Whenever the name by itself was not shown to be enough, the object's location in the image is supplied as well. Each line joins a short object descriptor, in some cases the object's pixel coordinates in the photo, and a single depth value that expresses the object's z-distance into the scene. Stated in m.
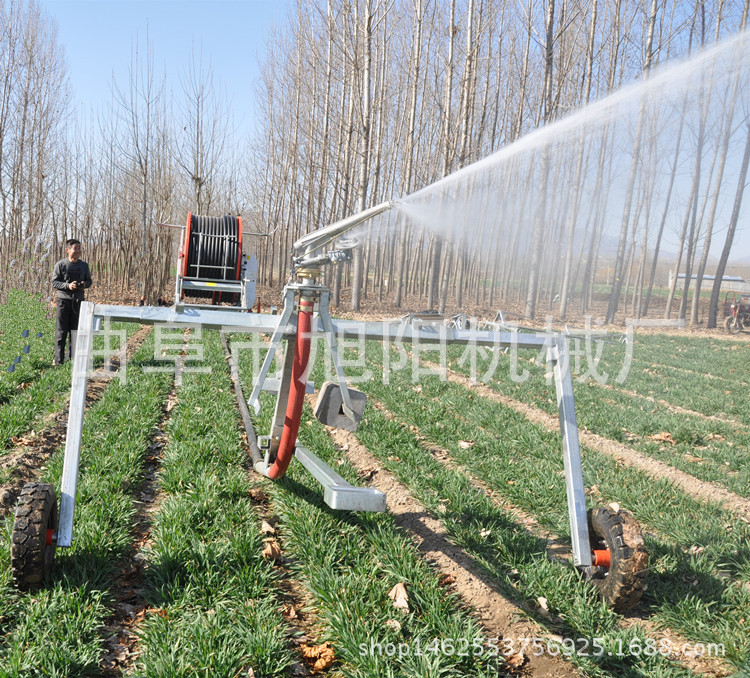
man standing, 8.63
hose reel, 8.12
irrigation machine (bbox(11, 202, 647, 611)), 2.88
